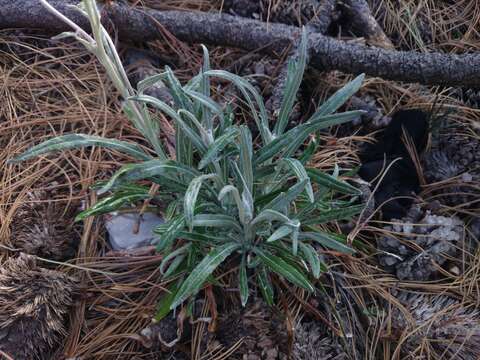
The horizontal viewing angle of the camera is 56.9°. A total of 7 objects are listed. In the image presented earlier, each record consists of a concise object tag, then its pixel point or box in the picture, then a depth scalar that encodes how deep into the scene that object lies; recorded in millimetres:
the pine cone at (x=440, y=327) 382
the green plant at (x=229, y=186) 325
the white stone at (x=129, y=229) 430
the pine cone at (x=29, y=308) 362
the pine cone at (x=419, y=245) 428
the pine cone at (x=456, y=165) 467
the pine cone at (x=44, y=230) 413
